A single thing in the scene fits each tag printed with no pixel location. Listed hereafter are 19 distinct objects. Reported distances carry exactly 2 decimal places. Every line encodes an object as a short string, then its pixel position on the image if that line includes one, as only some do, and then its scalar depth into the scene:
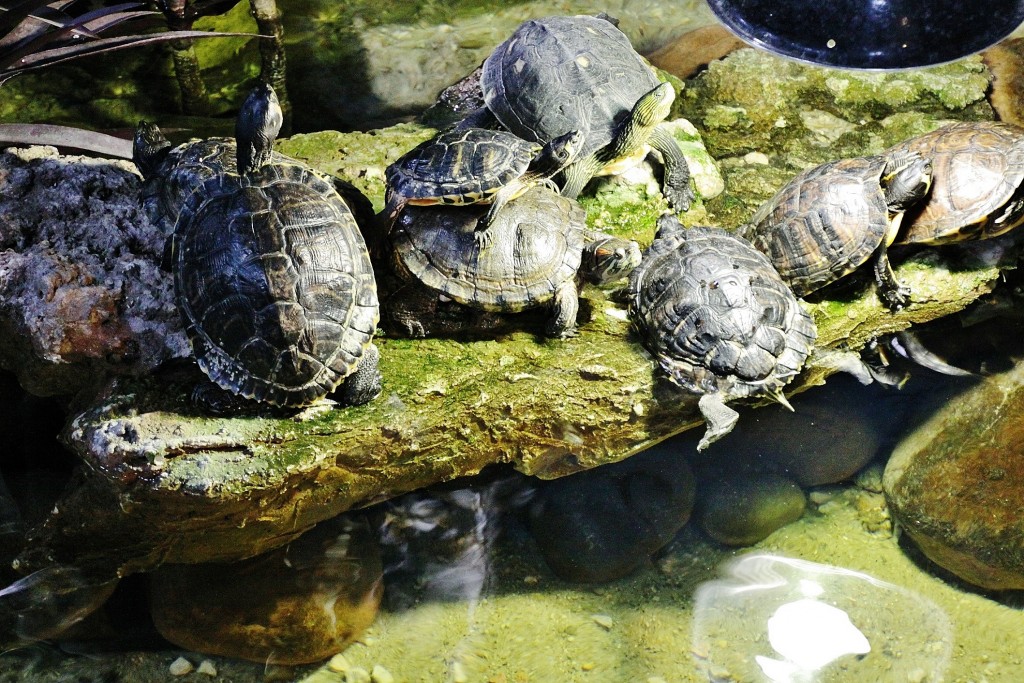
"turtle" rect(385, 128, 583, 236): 3.31
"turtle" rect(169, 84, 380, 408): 2.89
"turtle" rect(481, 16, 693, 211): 3.96
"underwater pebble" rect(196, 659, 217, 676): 3.29
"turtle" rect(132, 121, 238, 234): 3.41
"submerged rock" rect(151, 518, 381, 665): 3.33
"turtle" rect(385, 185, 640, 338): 3.34
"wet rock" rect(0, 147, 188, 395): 3.06
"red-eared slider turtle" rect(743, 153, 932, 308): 3.64
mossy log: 2.88
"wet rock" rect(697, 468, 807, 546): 3.79
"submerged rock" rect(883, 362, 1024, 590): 3.58
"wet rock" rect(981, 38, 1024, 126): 4.61
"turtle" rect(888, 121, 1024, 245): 3.67
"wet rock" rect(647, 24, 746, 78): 5.09
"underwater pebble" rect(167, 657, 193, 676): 3.28
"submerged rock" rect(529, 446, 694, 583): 3.70
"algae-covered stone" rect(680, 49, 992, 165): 4.60
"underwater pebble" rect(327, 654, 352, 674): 3.37
